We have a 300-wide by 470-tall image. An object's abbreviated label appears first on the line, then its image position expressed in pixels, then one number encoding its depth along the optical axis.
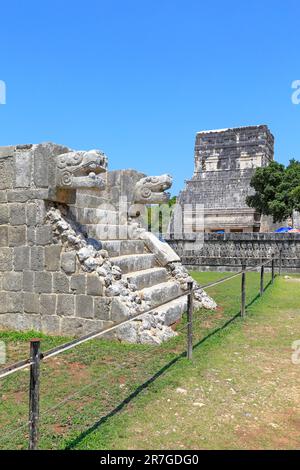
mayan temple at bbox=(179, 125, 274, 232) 30.77
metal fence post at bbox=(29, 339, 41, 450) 2.62
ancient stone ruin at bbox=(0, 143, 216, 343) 5.76
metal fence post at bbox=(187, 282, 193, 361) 4.83
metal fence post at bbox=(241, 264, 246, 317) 7.34
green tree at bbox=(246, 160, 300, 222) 27.20
